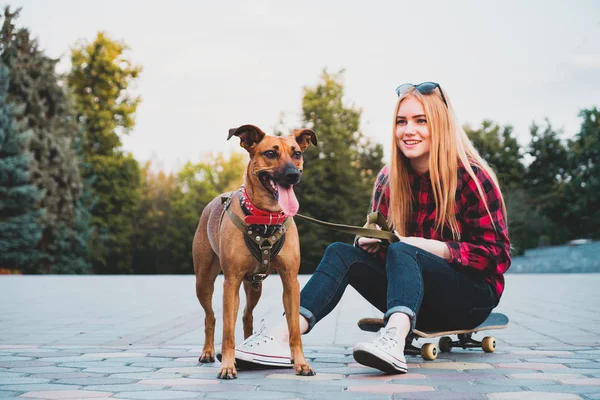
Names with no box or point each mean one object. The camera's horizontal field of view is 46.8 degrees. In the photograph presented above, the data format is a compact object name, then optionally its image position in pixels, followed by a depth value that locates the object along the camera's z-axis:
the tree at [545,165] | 47.81
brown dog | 3.75
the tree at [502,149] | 47.25
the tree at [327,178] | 37.25
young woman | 3.99
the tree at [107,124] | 38.59
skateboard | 4.23
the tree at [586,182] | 41.16
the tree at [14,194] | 28.14
